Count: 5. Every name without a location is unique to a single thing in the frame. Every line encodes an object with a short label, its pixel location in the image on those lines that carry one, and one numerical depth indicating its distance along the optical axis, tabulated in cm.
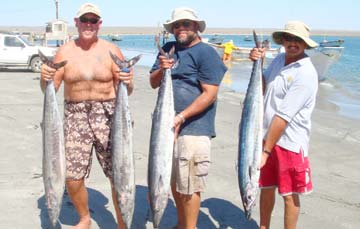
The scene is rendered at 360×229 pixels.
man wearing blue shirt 389
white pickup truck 1983
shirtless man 408
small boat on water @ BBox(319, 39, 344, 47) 2668
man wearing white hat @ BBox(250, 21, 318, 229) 367
